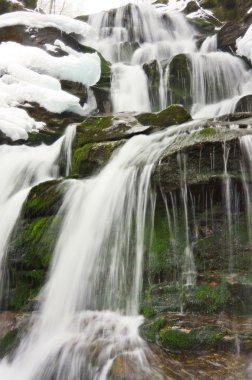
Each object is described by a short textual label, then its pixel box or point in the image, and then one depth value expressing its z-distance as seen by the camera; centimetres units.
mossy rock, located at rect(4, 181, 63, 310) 500
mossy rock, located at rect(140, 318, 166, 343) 372
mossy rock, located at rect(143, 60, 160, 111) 1109
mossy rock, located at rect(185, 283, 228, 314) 385
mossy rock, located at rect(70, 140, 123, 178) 639
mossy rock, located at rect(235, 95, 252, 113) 889
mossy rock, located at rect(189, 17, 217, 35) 1744
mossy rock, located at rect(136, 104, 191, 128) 728
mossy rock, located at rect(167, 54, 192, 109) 1098
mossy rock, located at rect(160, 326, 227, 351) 352
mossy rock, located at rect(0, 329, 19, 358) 435
